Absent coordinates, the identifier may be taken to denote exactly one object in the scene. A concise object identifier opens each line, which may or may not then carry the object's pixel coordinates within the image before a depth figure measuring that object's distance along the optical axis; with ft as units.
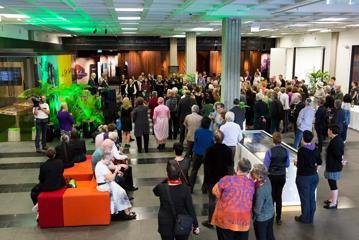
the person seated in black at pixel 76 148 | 25.11
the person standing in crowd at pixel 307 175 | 18.88
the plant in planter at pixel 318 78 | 58.14
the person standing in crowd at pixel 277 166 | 18.71
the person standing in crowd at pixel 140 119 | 32.09
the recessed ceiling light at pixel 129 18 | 40.45
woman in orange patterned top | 13.46
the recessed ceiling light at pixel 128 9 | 32.12
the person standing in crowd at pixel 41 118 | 33.35
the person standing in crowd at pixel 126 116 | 32.39
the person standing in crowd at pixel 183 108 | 34.14
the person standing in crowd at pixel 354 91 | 45.16
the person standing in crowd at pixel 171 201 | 13.15
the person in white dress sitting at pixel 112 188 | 19.25
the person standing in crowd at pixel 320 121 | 32.45
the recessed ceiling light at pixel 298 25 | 49.97
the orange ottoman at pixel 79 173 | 23.12
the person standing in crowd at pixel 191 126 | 27.40
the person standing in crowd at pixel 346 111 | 35.27
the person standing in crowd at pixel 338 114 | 31.58
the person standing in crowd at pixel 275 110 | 37.73
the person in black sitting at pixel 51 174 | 19.38
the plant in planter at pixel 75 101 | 38.04
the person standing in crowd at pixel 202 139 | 22.24
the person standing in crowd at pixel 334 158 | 20.17
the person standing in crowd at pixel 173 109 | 36.91
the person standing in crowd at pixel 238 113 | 30.91
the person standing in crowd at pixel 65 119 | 33.00
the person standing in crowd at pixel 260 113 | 36.58
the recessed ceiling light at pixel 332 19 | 40.71
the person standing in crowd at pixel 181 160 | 17.51
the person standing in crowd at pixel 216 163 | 18.16
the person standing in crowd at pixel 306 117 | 30.89
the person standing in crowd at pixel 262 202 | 14.58
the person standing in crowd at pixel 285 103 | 39.86
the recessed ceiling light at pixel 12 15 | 36.89
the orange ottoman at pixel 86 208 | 19.38
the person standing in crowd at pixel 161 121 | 33.30
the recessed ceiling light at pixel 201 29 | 55.89
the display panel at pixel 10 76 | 36.35
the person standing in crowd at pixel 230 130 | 23.62
